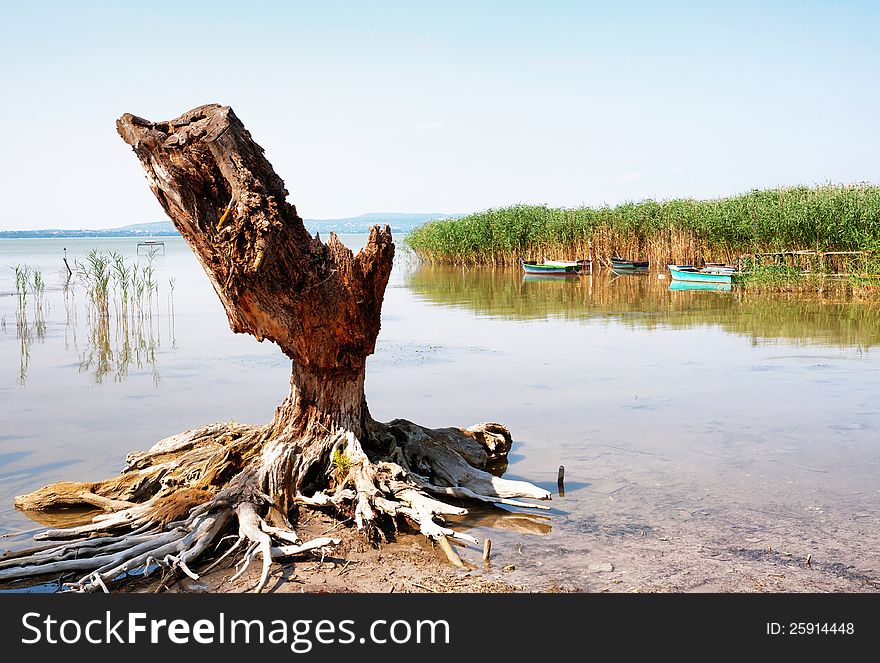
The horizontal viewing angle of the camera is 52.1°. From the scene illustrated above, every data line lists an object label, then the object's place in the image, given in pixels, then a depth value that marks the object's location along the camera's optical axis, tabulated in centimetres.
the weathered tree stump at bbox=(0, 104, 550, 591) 611
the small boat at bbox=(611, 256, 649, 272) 3712
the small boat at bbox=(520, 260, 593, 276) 3697
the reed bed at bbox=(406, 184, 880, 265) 2877
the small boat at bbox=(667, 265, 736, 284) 2936
